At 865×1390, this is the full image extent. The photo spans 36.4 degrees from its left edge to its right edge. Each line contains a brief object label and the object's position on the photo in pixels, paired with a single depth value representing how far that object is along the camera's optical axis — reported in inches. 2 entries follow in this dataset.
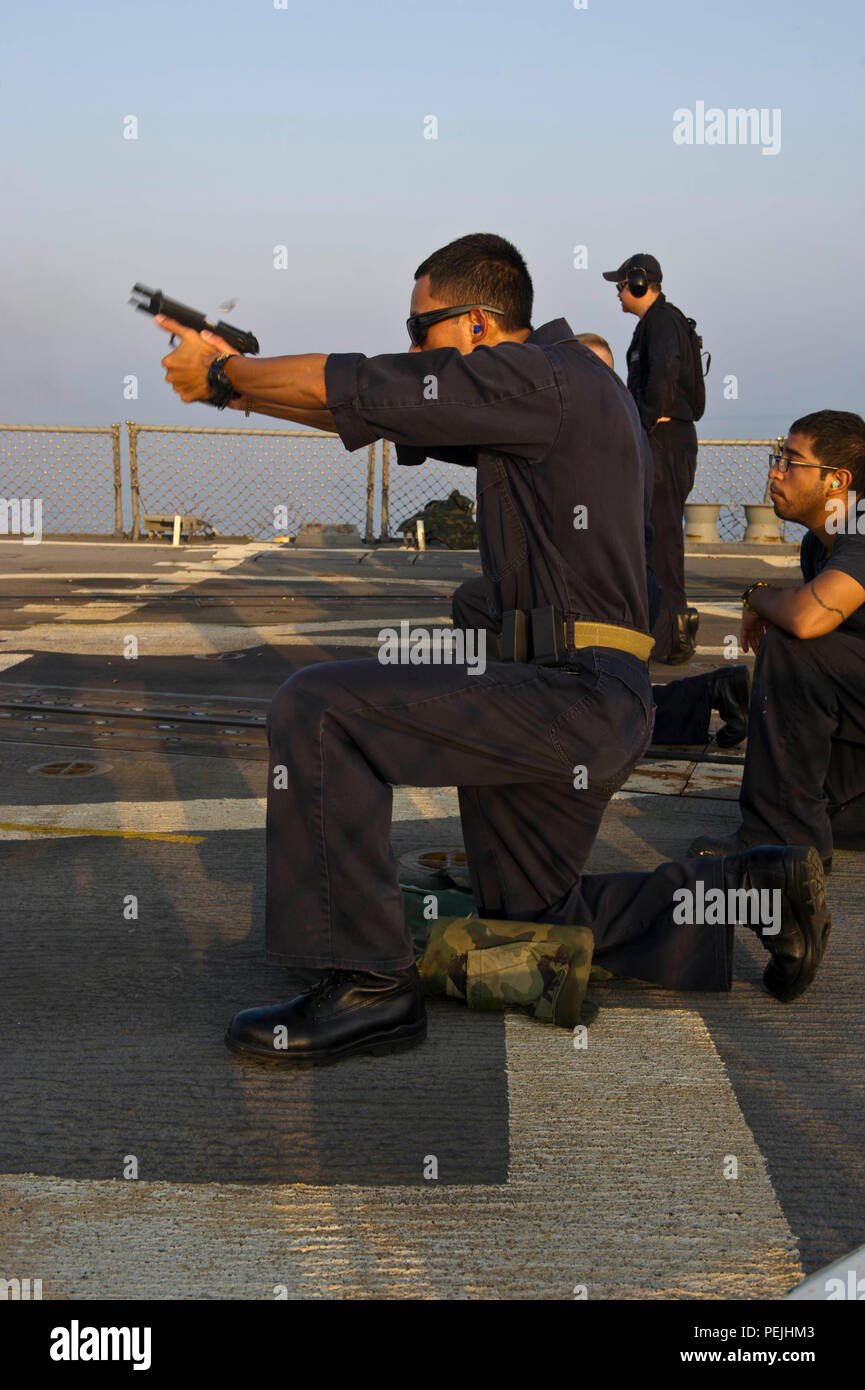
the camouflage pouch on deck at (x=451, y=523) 620.1
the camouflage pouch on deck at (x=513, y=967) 103.3
